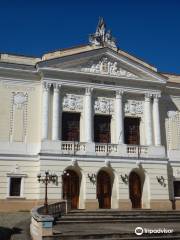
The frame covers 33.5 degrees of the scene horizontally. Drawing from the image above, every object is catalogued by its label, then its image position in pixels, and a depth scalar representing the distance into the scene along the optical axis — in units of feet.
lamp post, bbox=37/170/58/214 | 61.36
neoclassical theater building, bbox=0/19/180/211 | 65.43
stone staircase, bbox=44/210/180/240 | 39.02
